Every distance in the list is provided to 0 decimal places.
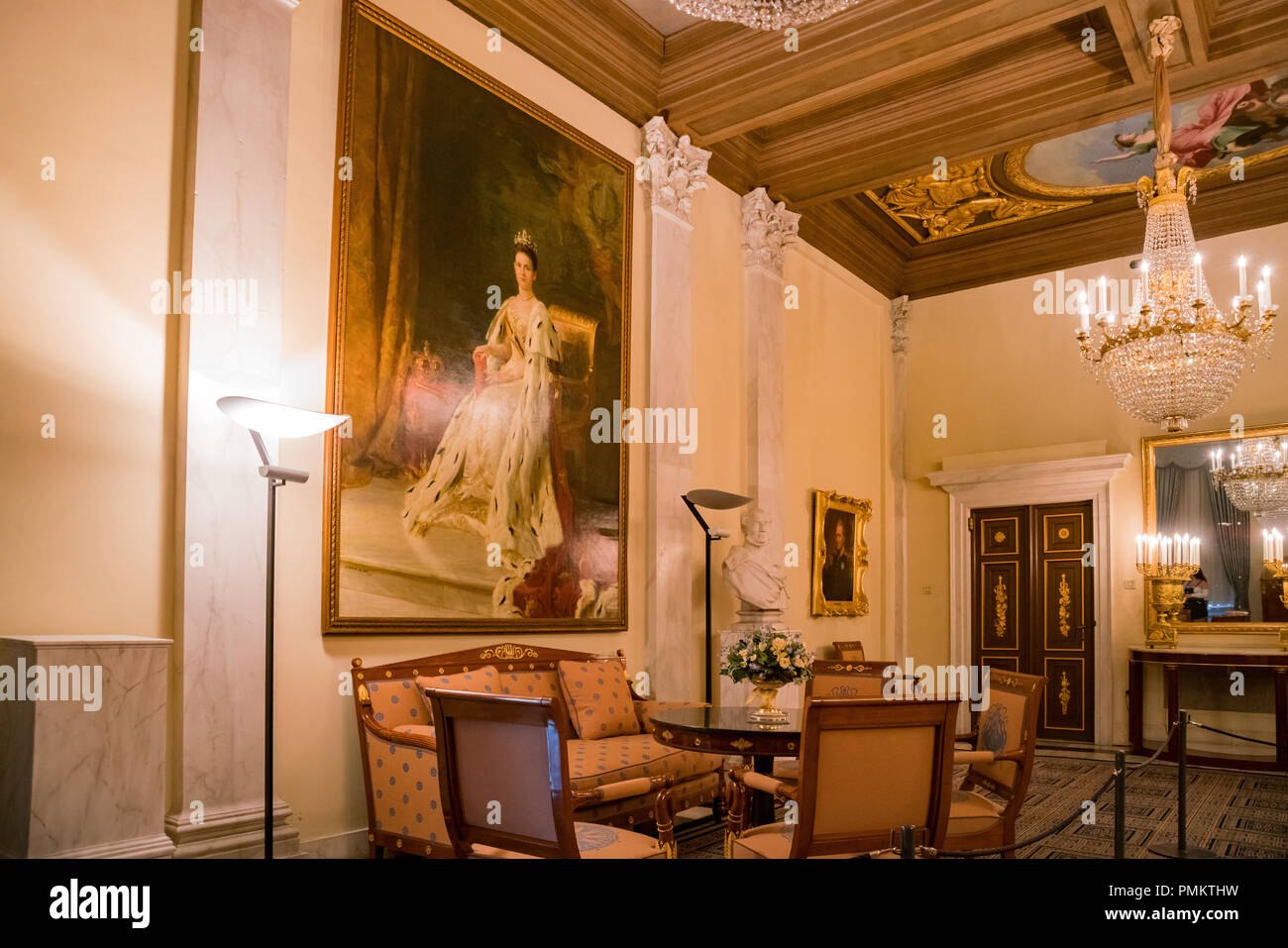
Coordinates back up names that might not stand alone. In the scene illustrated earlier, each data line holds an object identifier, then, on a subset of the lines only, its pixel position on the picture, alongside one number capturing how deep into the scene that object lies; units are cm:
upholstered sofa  446
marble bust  751
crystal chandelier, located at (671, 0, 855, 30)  430
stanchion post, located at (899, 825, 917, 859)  175
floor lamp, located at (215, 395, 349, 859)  384
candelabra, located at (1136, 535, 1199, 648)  941
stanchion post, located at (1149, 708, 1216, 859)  461
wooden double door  1022
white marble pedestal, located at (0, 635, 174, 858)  319
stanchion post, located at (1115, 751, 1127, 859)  274
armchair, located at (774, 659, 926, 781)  563
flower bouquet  473
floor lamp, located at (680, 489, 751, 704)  717
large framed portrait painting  520
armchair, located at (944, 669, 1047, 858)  388
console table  859
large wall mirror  913
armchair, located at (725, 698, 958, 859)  310
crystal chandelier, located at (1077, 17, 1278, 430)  604
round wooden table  418
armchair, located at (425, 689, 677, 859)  296
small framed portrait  972
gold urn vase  471
